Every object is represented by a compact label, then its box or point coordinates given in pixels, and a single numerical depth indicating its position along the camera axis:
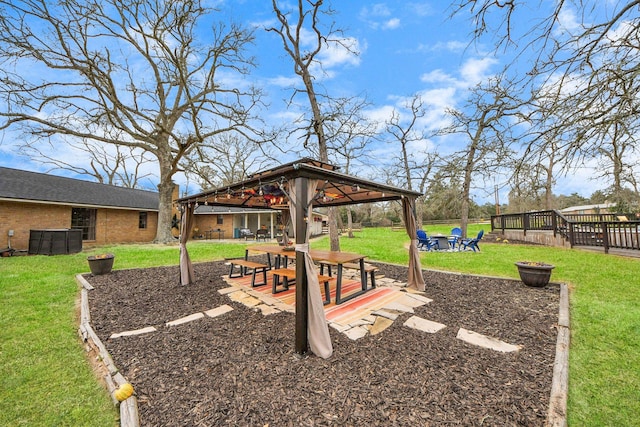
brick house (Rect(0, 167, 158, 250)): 10.88
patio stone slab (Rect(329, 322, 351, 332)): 3.62
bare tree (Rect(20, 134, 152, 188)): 20.88
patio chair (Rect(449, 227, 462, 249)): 12.36
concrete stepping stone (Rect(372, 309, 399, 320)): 4.03
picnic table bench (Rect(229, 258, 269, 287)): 5.93
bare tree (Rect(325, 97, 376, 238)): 10.69
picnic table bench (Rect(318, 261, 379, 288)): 5.31
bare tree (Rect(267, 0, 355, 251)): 9.66
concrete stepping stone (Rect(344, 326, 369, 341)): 3.40
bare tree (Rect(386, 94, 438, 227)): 16.20
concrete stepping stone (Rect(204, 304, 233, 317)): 4.28
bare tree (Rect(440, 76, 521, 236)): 11.48
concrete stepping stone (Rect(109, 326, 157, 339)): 3.52
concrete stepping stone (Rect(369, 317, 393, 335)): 3.58
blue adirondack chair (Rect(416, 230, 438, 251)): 11.07
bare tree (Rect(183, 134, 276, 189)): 17.38
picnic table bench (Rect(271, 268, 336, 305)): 4.53
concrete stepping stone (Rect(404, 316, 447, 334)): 3.62
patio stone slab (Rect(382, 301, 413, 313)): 4.35
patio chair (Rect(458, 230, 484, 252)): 10.59
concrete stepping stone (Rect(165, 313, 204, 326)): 3.93
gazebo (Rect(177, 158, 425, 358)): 3.07
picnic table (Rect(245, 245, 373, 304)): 4.75
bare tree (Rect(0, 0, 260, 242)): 10.34
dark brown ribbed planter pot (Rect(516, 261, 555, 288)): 5.31
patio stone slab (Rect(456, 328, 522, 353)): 3.09
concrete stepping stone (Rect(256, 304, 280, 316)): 4.32
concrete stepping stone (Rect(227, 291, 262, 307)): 4.80
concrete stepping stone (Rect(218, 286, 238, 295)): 5.51
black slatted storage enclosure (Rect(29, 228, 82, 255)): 10.01
